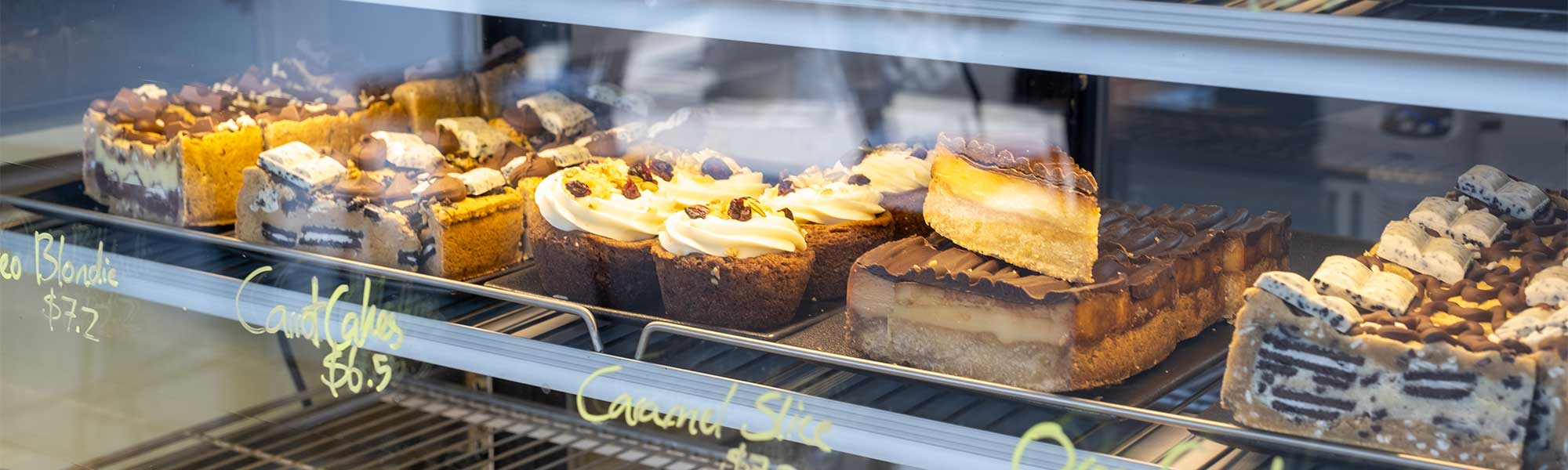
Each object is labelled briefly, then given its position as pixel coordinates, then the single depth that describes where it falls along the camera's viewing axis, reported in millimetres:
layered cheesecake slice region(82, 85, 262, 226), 1817
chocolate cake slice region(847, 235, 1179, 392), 1229
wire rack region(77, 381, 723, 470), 1808
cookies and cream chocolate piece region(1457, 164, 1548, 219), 1398
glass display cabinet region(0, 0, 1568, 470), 1095
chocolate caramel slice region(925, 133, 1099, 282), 1258
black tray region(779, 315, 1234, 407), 1232
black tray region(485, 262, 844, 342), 1387
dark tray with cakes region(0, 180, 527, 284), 1786
